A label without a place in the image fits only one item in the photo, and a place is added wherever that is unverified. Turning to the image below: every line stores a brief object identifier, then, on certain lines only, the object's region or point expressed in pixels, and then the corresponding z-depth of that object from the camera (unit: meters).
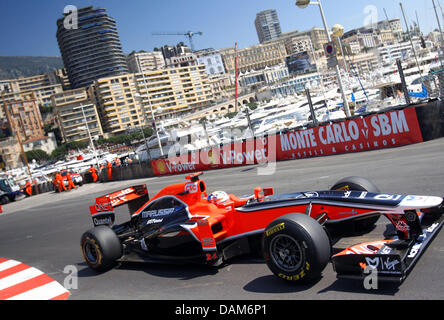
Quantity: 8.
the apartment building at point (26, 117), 141.12
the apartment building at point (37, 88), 169.66
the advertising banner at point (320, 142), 14.06
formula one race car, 4.18
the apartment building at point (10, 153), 119.19
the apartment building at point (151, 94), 131.38
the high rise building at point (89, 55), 158.38
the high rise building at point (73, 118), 127.88
